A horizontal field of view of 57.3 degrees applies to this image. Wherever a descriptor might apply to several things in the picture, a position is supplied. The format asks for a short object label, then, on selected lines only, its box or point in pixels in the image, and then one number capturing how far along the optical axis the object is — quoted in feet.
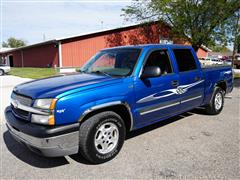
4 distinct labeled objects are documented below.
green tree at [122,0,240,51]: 52.95
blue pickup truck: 9.96
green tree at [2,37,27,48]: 303.89
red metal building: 70.23
